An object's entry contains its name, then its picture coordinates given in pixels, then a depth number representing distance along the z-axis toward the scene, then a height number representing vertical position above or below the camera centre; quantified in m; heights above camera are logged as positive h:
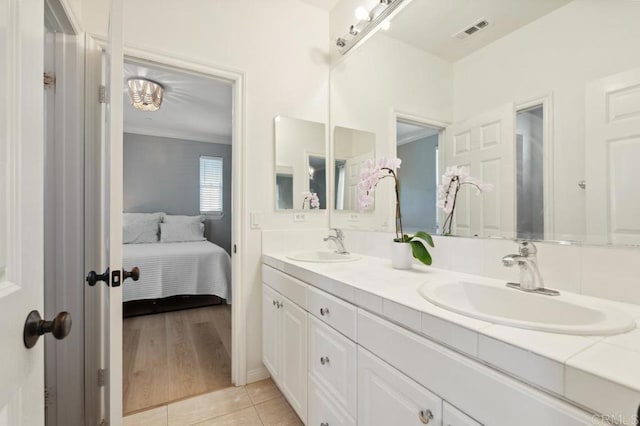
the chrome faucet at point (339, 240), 1.92 -0.18
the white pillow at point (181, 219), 4.62 -0.08
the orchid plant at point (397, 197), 1.36 +0.10
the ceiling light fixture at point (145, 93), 2.99 +1.32
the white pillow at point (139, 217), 4.32 -0.04
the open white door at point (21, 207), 0.44 +0.01
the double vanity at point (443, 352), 0.52 -0.34
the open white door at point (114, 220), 0.97 -0.02
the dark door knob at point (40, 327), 0.50 -0.21
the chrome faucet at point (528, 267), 0.97 -0.19
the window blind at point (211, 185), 5.21 +0.54
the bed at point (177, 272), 3.12 -0.69
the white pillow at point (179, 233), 4.40 -0.30
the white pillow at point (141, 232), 4.14 -0.26
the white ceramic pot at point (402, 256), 1.40 -0.21
